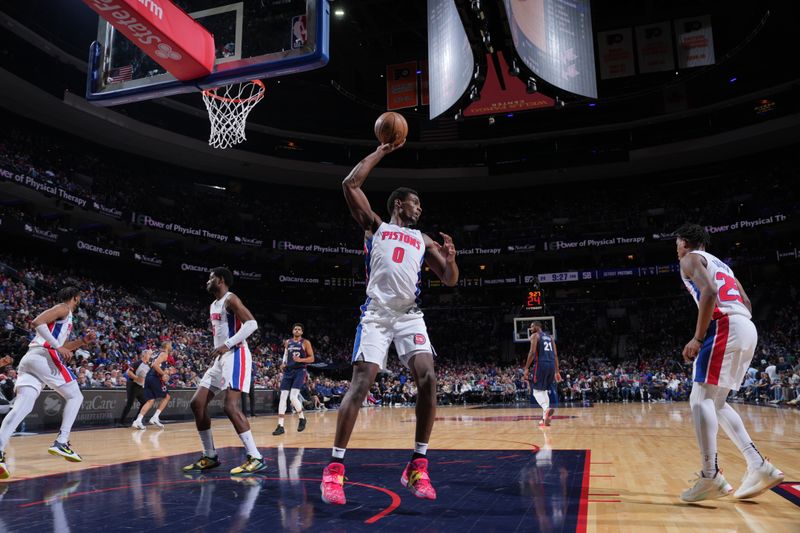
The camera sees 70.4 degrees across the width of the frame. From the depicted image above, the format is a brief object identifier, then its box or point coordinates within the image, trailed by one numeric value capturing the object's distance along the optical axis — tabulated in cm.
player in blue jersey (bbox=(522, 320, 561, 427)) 1069
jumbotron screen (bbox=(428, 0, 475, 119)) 1348
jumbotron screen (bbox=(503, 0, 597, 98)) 1237
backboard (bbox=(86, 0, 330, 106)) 696
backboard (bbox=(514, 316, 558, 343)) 2632
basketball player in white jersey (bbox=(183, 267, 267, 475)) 524
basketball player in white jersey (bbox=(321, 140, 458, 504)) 370
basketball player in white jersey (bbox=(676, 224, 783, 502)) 365
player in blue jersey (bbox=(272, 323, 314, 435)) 985
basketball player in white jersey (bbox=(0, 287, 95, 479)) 584
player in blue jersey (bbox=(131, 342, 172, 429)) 1136
